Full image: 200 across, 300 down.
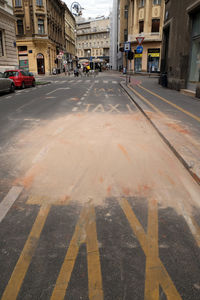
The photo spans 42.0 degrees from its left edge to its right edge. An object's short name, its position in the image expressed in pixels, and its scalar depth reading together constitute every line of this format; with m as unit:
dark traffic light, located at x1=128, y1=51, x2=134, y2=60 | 23.58
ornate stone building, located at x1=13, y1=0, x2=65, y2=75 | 45.00
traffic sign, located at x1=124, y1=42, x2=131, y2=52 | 23.61
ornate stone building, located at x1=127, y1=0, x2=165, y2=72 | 45.34
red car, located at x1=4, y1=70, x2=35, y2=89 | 20.21
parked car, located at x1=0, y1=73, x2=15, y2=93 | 16.48
